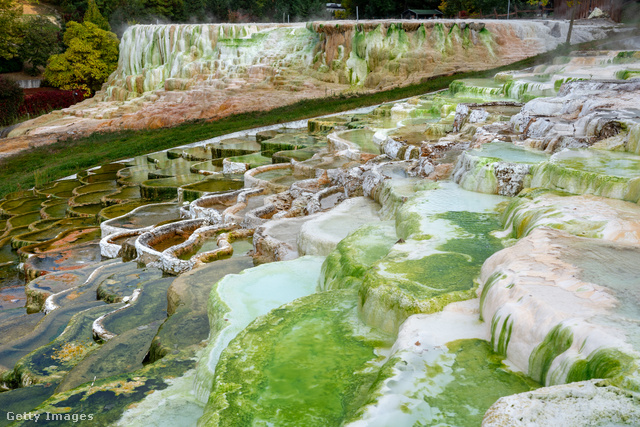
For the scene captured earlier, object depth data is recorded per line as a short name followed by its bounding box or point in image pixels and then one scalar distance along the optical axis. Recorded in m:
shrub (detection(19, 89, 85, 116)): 27.89
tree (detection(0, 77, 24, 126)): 26.00
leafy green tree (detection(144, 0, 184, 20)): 35.38
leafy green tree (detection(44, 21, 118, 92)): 29.86
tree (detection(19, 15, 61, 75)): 31.61
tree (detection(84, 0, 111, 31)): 32.78
